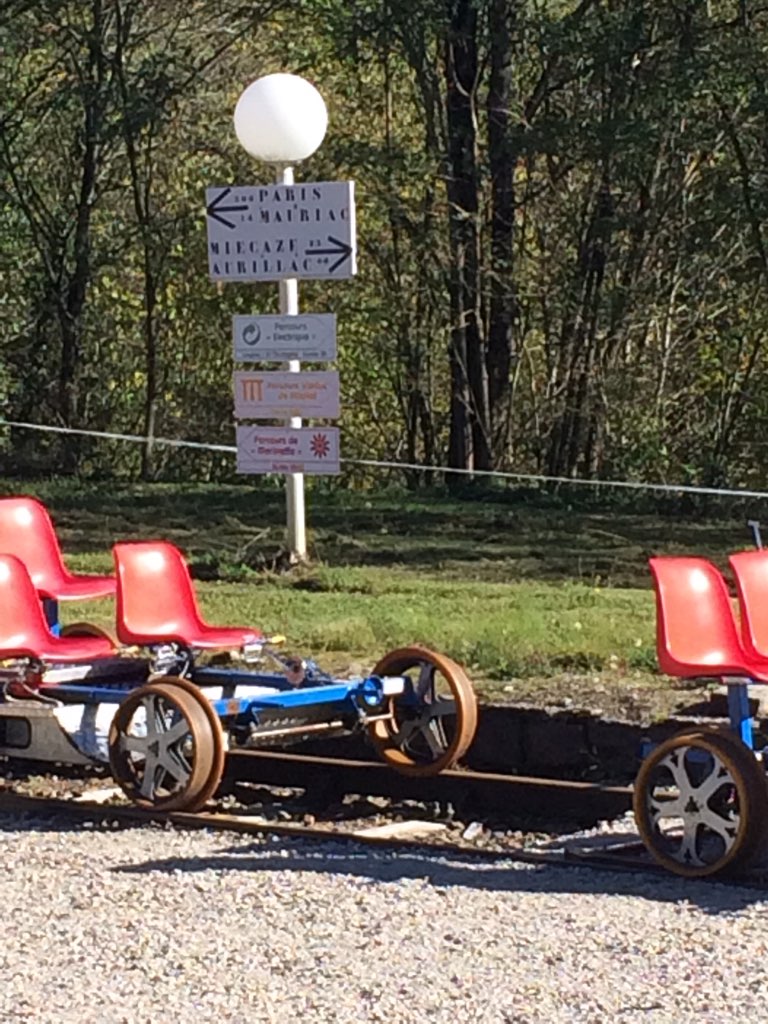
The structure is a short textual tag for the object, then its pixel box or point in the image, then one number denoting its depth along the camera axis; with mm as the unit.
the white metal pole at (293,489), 15227
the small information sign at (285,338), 15062
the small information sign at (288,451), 15000
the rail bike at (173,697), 9125
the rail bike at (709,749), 7566
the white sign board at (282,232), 14883
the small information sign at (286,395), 15039
